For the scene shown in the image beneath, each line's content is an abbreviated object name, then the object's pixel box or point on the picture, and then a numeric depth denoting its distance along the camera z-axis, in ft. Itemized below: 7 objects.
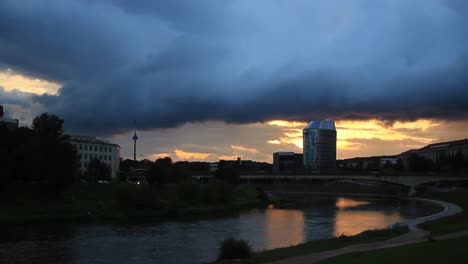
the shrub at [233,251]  101.35
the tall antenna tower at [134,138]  546.34
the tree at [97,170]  524.11
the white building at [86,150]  622.95
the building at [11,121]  603.26
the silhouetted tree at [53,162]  282.15
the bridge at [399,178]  499.92
